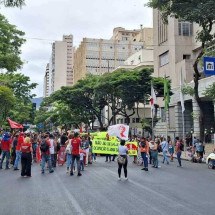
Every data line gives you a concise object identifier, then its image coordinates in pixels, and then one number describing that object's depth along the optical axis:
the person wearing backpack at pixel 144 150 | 12.18
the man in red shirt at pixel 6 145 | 11.94
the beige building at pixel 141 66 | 42.79
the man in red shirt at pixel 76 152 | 10.21
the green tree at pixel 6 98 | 17.17
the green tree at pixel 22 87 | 31.11
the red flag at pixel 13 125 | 19.89
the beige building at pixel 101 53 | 85.30
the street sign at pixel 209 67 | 9.52
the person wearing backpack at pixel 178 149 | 14.38
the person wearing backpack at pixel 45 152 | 10.50
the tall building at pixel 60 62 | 125.41
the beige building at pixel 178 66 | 28.89
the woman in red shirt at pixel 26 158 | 9.80
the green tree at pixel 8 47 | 17.11
